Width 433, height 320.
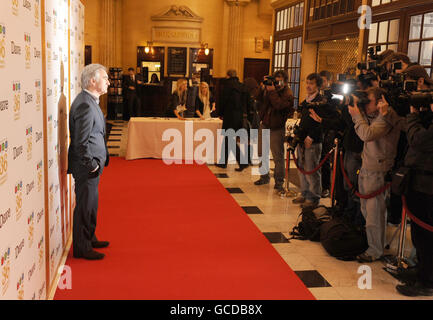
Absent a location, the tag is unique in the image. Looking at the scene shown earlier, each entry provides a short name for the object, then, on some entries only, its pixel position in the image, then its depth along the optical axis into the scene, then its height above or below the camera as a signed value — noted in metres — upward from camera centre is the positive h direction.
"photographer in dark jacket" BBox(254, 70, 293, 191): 5.97 -0.30
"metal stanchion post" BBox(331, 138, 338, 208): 4.89 -0.86
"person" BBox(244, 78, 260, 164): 7.40 -0.34
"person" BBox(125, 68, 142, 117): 13.81 -0.33
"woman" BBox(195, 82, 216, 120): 8.32 -0.31
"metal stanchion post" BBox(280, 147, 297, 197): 6.09 -1.32
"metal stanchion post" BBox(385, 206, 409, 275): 3.74 -1.34
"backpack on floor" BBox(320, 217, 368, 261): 4.06 -1.28
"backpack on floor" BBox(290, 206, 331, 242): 4.51 -1.28
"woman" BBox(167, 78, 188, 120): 8.16 -0.28
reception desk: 8.08 -0.88
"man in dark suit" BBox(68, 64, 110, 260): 3.51 -0.53
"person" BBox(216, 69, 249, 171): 7.21 -0.25
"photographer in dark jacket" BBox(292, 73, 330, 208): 5.18 -0.55
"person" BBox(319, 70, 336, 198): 5.64 -0.76
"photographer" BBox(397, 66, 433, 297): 3.20 -0.60
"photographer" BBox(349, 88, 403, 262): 3.76 -0.49
